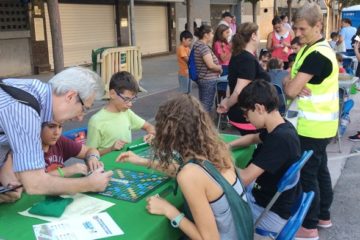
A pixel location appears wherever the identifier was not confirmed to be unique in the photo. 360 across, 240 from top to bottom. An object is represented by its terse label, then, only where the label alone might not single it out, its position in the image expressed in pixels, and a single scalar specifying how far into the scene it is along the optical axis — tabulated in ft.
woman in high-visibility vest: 9.73
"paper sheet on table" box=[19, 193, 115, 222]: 6.25
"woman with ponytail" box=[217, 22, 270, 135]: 12.65
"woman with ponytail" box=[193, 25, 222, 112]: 19.86
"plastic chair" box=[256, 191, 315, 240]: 6.35
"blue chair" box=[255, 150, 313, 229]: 7.46
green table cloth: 5.70
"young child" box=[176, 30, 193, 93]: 23.70
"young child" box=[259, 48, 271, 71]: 22.23
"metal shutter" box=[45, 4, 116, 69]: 47.88
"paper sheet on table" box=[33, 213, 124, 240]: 5.62
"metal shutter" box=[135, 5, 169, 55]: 61.82
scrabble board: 6.86
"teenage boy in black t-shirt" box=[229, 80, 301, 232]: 8.11
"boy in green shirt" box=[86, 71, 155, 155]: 10.34
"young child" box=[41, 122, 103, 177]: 7.95
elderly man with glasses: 5.56
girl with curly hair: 6.15
